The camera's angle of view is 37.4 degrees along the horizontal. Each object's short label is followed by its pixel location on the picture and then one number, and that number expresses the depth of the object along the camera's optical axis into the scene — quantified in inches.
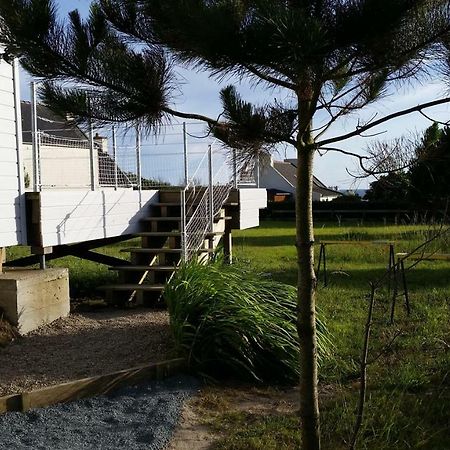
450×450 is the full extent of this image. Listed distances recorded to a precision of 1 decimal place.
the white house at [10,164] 281.3
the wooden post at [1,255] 295.2
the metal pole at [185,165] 396.5
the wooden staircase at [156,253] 342.3
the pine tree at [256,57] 103.3
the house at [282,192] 1704.0
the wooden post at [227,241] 442.9
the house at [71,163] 343.9
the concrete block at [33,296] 269.9
